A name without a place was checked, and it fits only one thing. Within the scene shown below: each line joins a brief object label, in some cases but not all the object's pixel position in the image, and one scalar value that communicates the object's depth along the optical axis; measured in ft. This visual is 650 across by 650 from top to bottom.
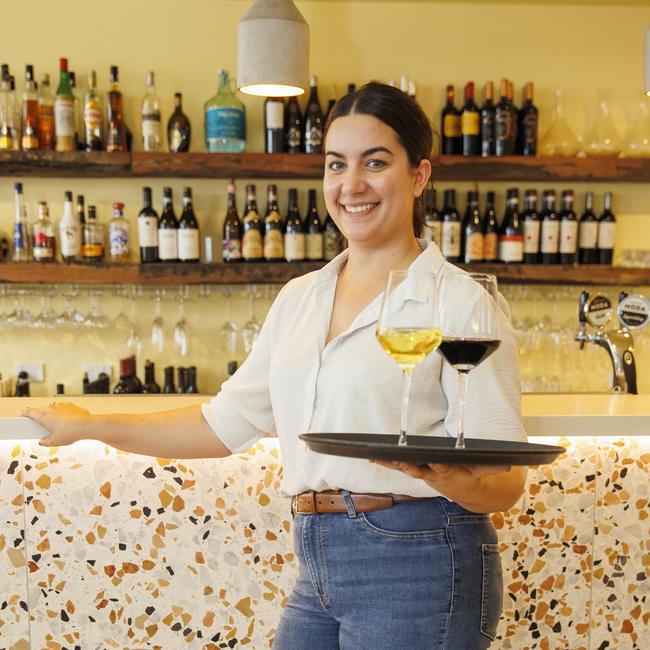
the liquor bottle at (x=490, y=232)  11.48
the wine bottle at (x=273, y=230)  11.23
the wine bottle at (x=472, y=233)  11.37
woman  3.99
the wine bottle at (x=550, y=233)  11.57
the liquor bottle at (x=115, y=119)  11.15
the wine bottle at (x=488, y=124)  11.46
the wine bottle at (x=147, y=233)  11.12
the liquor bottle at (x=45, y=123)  11.20
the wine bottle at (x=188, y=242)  11.10
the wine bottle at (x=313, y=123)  11.31
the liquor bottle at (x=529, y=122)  11.56
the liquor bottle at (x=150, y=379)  11.43
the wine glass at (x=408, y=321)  3.34
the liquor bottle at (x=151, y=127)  11.15
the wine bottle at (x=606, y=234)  11.76
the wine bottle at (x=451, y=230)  11.40
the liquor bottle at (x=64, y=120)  11.03
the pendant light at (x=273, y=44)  6.52
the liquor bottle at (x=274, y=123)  11.05
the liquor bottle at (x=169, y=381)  11.35
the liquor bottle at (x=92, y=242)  11.30
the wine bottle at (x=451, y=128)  11.60
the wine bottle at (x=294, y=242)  11.19
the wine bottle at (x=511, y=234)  11.33
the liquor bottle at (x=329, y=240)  11.44
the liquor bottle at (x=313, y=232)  11.32
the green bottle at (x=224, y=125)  11.12
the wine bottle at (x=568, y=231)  11.60
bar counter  6.03
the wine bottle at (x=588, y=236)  11.74
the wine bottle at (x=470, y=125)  11.41
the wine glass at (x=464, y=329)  3.41
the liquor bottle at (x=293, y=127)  11.25
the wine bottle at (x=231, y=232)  11.26
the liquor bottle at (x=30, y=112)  11.06
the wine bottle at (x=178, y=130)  11.39
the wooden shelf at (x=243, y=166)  10.87
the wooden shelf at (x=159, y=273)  10.95
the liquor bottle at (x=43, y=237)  11.25
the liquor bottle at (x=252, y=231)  11.19
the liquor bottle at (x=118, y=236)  11.32
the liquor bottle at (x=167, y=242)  11.10
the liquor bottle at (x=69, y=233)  11.25
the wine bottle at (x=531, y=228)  11.59
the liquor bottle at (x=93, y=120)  11.14
